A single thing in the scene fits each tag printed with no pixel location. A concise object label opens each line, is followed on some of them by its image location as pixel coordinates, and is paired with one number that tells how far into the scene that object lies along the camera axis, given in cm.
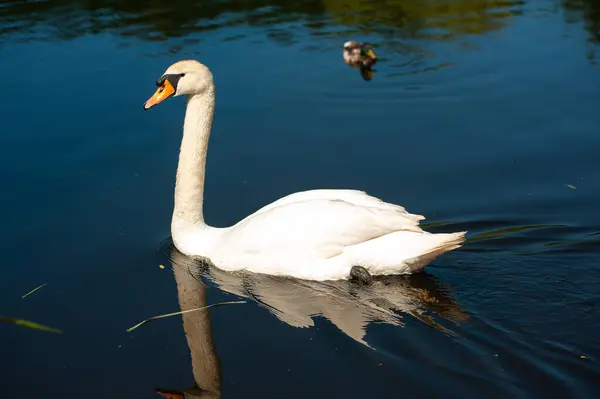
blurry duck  1262
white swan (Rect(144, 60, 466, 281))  700
